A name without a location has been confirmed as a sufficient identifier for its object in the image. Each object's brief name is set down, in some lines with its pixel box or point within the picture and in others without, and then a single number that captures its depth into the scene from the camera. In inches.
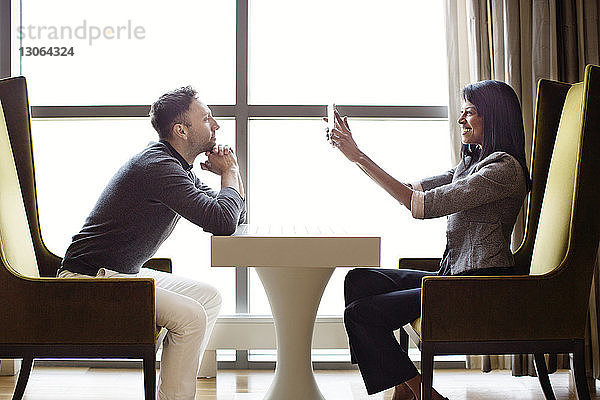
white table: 74.0
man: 82.7
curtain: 114.7
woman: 84.0
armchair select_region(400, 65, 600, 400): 79.0
